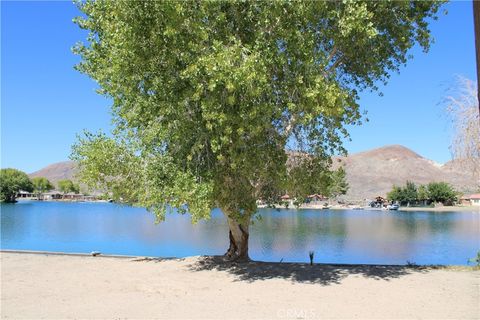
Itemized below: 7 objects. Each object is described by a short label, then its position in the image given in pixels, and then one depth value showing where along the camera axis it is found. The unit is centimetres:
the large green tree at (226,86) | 1076
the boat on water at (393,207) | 11750
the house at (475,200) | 13400
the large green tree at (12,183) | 13150
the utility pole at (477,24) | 382
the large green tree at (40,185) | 18682
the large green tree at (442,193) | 12212
